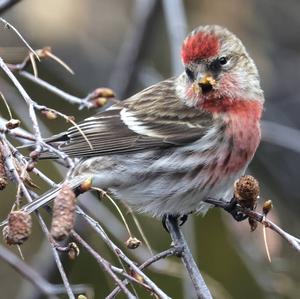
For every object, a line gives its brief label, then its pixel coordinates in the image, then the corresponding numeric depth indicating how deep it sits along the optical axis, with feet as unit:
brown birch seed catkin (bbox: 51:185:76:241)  15.08
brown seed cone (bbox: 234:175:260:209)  18.62
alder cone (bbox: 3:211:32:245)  15.28
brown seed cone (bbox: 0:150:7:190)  16.40
